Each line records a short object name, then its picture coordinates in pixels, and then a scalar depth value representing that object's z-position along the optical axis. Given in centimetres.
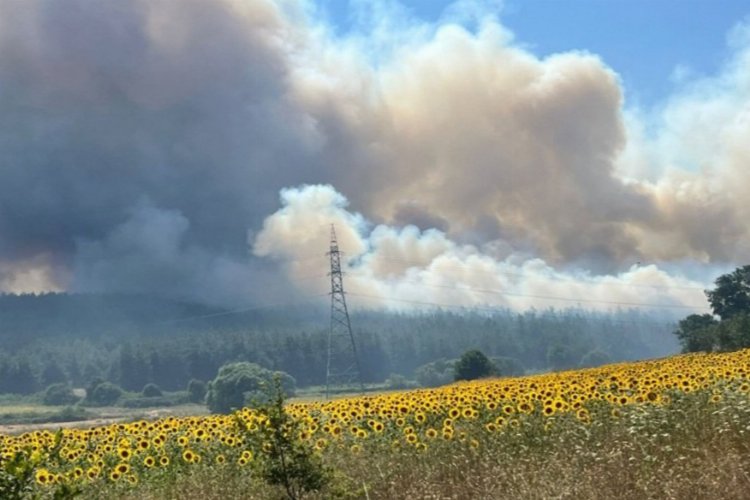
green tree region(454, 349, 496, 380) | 8000
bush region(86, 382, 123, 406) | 19572
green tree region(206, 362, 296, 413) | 10019
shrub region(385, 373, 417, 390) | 18668
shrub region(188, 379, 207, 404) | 17588
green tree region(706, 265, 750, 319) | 9431
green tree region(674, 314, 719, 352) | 6494
